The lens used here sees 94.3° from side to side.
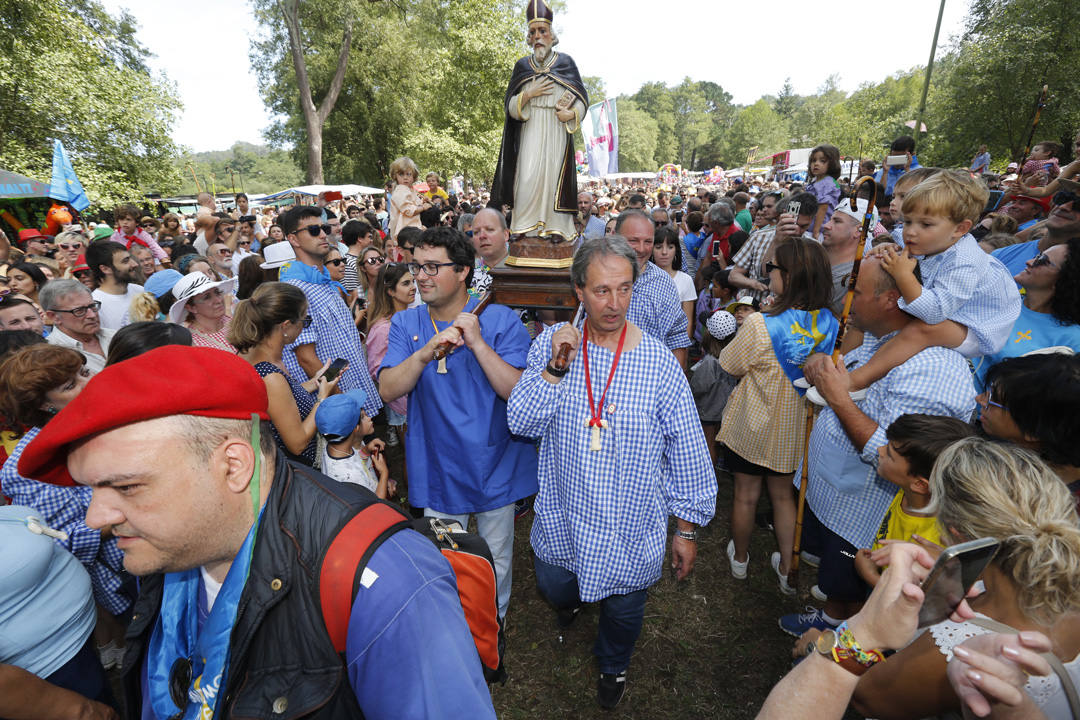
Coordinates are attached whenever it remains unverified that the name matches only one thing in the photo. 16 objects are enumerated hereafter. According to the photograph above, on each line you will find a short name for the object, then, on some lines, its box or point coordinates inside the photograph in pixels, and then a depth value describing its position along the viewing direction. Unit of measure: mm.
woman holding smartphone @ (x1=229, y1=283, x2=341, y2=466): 2766
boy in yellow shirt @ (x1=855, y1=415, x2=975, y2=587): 1914
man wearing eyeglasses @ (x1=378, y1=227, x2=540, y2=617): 2703
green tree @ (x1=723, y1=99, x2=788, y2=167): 61781
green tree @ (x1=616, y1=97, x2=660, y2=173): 56625
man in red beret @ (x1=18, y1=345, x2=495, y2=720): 1074
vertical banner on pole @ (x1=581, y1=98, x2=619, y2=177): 15211
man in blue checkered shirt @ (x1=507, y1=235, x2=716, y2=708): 2326
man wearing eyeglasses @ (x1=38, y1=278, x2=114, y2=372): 3479
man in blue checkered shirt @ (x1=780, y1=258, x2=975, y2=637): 2219
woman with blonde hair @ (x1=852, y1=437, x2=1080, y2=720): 1241
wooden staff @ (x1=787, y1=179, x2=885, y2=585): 2695
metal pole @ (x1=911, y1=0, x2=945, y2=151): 16125
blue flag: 7543
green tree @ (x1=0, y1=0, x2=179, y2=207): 12973
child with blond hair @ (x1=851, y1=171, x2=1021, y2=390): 2342
